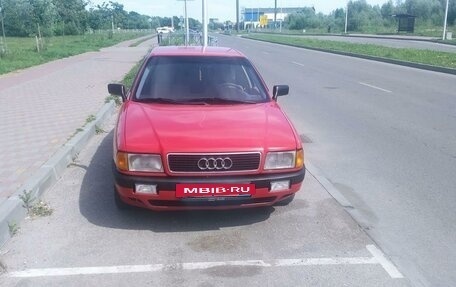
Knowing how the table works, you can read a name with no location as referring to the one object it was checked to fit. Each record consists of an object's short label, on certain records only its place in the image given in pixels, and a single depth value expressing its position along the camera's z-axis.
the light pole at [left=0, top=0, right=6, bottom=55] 22.88
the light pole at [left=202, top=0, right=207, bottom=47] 17.21
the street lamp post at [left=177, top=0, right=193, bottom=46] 23.58
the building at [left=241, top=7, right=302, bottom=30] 126.51
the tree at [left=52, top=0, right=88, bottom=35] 48.88
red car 3.98
